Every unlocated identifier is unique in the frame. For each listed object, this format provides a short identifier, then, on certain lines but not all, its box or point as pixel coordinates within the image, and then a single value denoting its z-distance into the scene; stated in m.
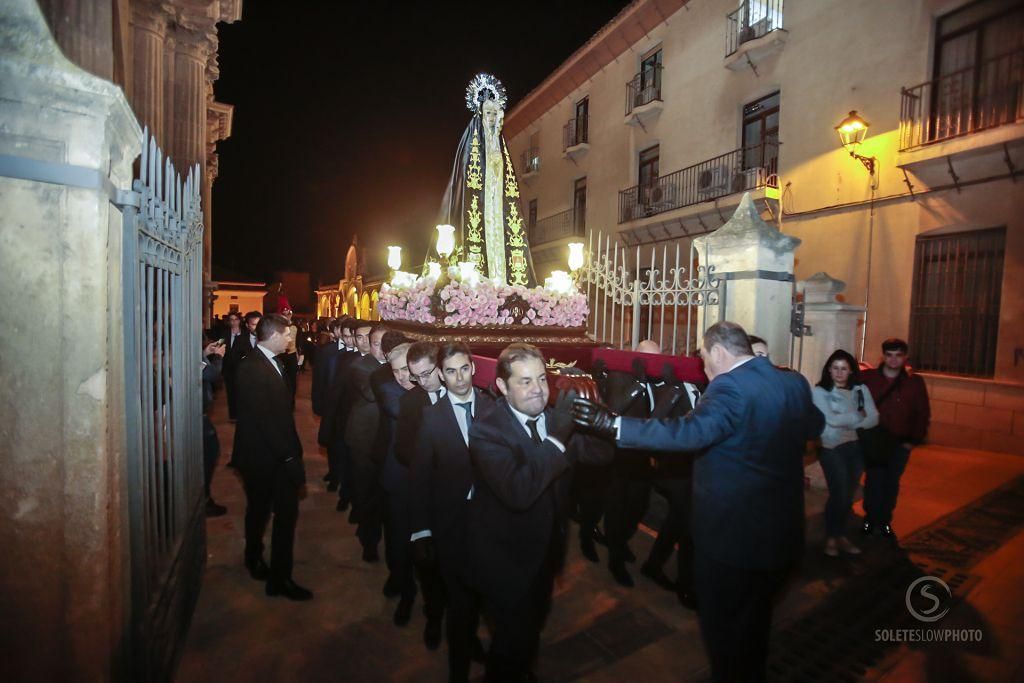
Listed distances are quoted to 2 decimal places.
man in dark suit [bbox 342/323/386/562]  4.37
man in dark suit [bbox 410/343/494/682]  2.76
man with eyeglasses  3.24
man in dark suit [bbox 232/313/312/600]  3.60
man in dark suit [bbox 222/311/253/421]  7.95
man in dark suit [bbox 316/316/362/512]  5.17
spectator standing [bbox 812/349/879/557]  4.45
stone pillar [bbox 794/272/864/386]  6.16
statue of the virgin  7.04
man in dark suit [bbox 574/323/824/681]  2.56
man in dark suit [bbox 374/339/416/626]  3.53
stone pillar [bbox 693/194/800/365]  5.44
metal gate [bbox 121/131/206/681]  2.30
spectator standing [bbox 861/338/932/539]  4.68
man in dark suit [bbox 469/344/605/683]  2.33
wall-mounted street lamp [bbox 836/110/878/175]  10.26
